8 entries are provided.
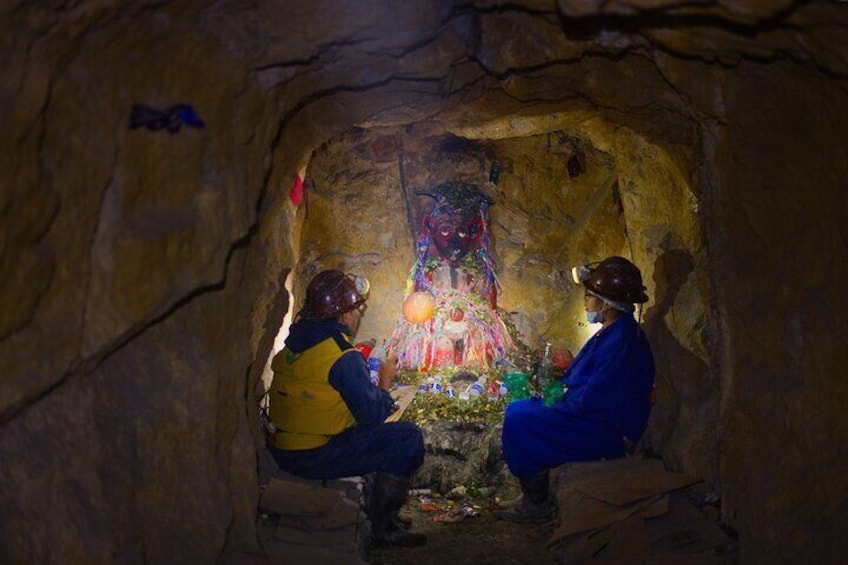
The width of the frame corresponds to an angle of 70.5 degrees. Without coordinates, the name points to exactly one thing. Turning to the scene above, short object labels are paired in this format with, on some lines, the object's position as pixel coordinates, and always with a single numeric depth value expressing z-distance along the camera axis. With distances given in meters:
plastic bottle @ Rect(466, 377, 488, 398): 6.71
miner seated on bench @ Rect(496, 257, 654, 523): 4.45
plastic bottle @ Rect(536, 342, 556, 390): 6.89
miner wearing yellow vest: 4.10
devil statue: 7.40
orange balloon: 7.20
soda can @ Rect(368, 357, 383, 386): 5.91
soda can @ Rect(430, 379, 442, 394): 6.75
